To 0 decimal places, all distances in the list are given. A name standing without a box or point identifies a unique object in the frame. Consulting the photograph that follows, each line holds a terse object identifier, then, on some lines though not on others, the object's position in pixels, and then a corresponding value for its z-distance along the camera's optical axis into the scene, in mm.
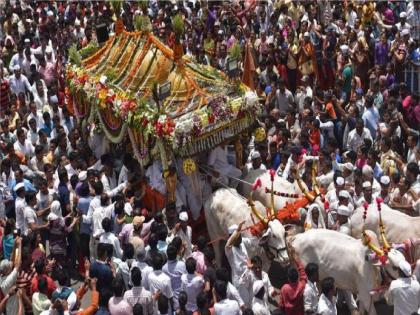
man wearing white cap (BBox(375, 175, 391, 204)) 11750
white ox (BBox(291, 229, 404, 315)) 10078
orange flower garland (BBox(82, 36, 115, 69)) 14727
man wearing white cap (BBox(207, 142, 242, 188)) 12438
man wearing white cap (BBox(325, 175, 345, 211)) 11411
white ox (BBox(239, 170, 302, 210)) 11891
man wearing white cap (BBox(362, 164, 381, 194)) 11852
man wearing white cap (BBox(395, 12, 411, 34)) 17766
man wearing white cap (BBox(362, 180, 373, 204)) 11547
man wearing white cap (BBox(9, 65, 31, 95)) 16906
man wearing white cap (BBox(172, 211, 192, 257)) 11078
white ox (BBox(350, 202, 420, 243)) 10562
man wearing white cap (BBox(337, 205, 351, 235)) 11055
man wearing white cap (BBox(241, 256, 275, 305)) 9898
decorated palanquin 12203
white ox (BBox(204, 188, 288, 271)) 10562
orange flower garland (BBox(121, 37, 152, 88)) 13680
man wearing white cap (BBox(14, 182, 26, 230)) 11766
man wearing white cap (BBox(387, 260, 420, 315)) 9281
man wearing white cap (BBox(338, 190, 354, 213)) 11164
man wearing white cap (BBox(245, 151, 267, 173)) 12742
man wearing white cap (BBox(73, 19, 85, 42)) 19295
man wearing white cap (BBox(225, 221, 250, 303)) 10133
